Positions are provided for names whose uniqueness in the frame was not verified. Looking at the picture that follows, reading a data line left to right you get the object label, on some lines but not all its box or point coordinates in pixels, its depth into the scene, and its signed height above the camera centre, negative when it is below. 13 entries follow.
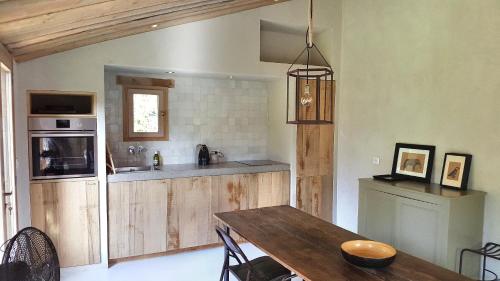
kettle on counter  4.72 -0.49
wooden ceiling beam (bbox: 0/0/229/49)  2.30 +0.66
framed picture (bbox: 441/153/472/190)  3.23 -0.45
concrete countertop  3.81 -0.59
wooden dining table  1.82 -0.78
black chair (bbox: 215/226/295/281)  2.41 -1.08
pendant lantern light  4.55 +0.31
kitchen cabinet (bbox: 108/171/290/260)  3.80 -1.00
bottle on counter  4.36 -0.50
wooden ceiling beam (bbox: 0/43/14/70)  2.42 +0.45
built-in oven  3.42 -0.28
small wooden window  4.27 +0.08
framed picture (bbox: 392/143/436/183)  3.61 -0.42
